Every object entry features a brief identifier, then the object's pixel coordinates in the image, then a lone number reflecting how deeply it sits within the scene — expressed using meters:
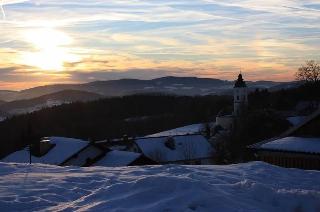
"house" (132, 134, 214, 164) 48.59
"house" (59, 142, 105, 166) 36.41
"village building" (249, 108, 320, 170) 16.59
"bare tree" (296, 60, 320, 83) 78.19
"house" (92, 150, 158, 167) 32.72
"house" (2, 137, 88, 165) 36.47
